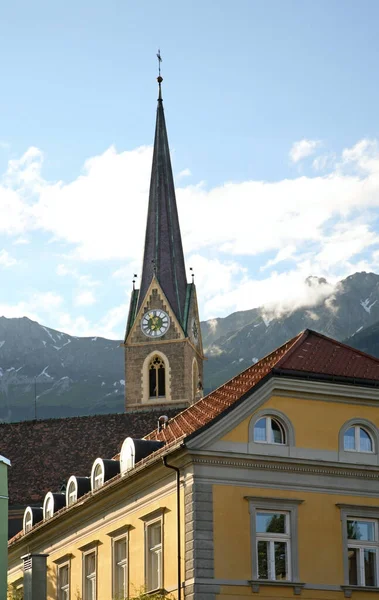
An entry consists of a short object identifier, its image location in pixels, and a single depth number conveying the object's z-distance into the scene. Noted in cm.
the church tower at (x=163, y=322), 9638
